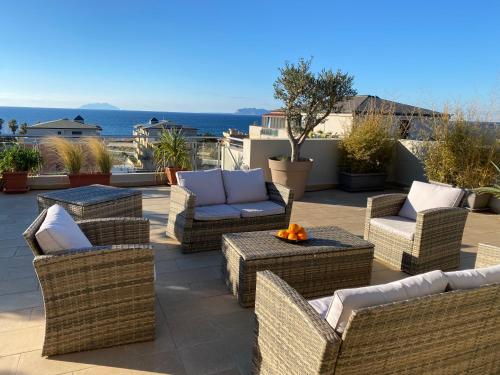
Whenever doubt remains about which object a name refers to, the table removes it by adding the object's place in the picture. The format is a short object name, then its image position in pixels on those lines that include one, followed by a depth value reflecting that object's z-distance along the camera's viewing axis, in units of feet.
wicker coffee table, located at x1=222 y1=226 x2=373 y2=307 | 8.48
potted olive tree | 20.15
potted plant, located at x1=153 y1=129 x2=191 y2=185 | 22.84
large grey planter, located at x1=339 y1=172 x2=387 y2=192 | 23.29
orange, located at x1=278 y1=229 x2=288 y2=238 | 9.37
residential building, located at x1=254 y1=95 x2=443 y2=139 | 22.82
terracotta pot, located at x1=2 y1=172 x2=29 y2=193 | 19.48
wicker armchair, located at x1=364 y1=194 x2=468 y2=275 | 10.57
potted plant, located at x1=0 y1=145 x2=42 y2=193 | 19.54
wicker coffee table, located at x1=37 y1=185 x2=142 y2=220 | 11.12
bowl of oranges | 9.17
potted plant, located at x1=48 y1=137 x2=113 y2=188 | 20.63
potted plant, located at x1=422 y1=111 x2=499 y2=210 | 19.48
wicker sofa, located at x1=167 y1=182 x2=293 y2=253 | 11.80
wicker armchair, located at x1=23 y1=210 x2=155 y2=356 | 6.39
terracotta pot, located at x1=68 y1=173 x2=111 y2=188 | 20.63
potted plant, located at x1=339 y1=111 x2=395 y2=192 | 23.07
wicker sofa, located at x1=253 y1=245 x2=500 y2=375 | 4.32
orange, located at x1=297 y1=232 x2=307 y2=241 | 9.18
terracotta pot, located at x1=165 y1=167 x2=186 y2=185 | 22.48
